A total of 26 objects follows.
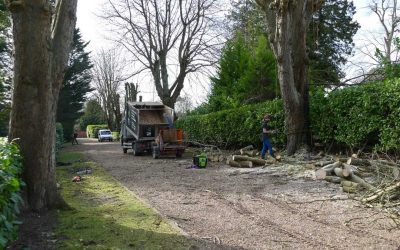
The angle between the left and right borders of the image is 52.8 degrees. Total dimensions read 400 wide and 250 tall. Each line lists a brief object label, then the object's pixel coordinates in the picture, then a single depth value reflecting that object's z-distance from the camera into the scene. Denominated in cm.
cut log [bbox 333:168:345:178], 943
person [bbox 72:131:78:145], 3893
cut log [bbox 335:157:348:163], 1099
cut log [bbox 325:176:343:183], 938
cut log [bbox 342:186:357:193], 823
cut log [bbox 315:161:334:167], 1144
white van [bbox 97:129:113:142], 5042
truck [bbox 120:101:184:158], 1903
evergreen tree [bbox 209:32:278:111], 2472
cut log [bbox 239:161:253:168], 1338
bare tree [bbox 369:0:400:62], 2989
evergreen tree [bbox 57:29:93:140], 3983
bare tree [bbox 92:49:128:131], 6003
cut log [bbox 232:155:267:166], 1345
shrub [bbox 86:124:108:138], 6619
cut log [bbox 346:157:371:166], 1057
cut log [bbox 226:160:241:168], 1382
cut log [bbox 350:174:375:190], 787
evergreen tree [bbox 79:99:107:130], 7250
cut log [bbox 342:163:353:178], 912
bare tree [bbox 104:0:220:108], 2973
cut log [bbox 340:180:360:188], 842
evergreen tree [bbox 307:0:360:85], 2922
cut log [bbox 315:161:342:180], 986
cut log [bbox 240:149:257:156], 1637
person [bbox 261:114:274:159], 1469
